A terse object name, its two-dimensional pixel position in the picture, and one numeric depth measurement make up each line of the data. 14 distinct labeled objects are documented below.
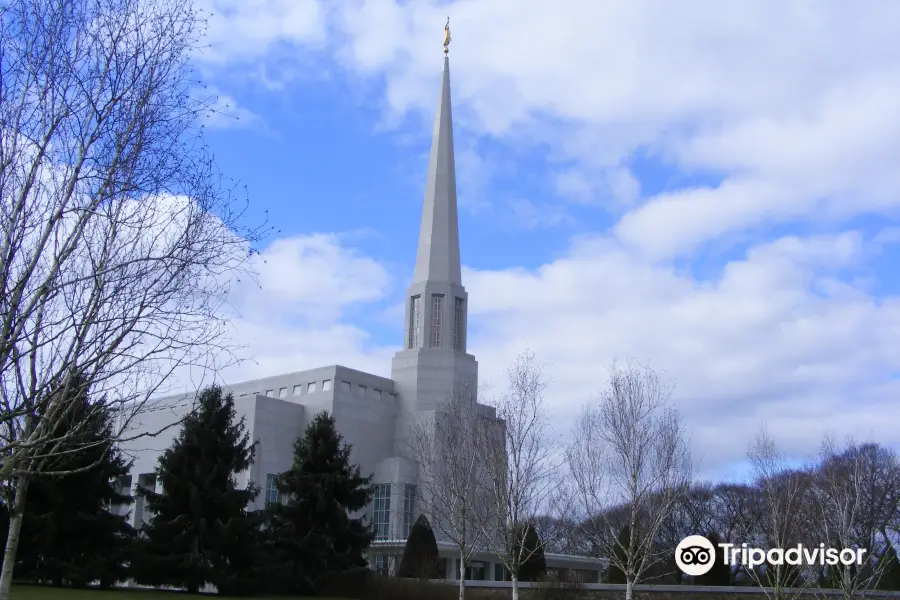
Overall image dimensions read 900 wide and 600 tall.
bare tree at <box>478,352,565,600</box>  27.12
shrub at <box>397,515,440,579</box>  32.06
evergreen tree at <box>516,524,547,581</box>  32.34
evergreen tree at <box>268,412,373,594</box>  28.81
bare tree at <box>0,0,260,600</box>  10.38
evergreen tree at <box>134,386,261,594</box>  25.56
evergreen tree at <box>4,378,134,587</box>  24.73
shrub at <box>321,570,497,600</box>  28.53
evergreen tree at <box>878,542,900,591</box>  33.72
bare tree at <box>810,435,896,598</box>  23.71
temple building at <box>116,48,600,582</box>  45.19
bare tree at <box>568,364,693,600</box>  27.55
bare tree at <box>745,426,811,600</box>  25.12
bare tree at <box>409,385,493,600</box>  29.80
